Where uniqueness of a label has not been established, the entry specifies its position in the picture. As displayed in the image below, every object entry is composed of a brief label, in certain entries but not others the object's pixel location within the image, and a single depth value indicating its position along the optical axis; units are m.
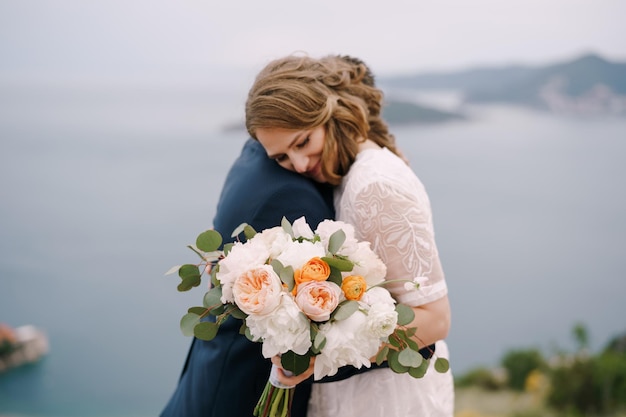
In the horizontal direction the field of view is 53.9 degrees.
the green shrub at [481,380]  4.69
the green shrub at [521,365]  4.52
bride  1.45
